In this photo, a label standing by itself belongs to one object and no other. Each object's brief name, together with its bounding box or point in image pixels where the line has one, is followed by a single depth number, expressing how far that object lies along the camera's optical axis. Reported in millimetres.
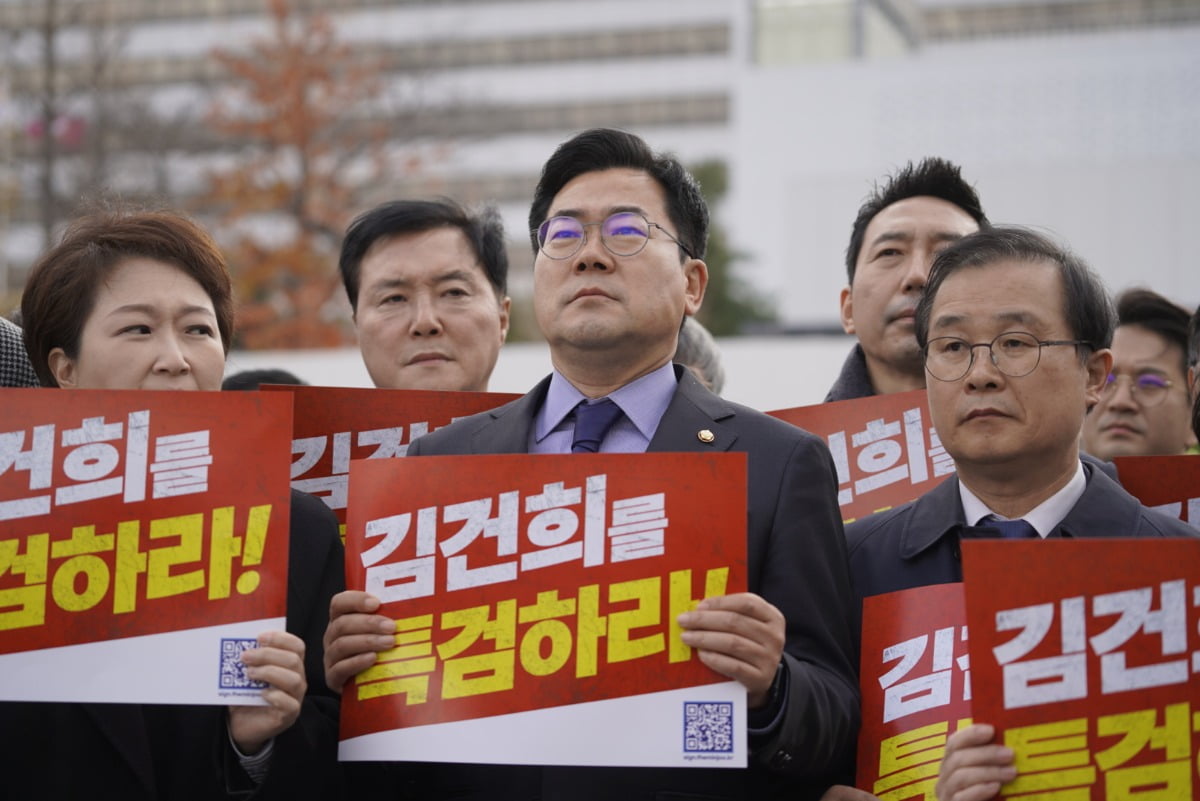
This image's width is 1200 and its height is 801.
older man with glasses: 2857
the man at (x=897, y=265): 3934
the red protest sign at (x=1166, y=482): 3262
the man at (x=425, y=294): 3936
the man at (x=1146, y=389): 4527
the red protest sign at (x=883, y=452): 3553
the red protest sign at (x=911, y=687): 2625
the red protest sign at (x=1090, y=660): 2336
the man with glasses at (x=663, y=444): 2508
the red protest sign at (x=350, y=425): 3551
